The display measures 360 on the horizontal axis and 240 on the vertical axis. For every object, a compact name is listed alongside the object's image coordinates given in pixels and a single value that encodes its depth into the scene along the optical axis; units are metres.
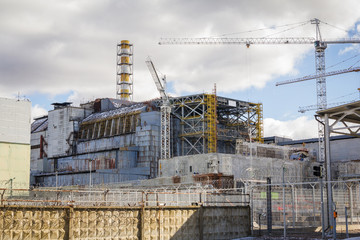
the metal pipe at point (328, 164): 33.28
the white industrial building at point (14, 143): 77.38
